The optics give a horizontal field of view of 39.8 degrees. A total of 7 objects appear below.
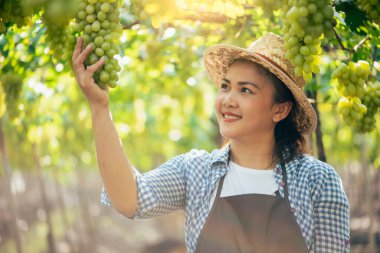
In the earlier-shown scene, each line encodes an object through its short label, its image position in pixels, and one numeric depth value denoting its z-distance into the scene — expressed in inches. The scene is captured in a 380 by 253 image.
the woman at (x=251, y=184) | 87.6
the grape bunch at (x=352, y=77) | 78.5
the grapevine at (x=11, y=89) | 153.3
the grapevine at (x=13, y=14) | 64.3
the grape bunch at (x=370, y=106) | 90.3
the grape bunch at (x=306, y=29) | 57.6
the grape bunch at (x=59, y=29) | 37.9
